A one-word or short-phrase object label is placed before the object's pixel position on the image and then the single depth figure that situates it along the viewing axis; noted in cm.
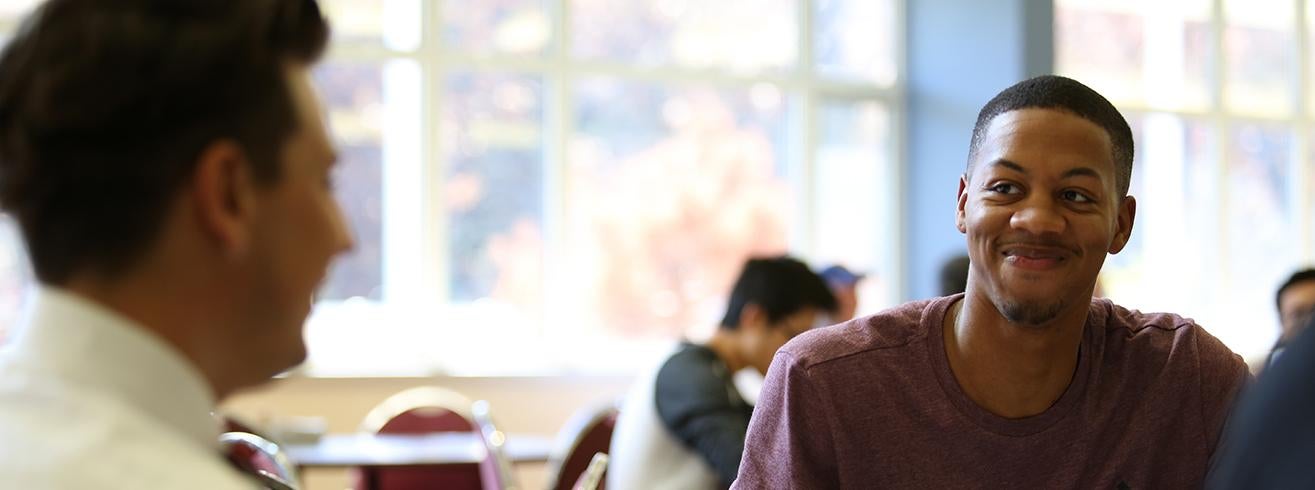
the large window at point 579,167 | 682
